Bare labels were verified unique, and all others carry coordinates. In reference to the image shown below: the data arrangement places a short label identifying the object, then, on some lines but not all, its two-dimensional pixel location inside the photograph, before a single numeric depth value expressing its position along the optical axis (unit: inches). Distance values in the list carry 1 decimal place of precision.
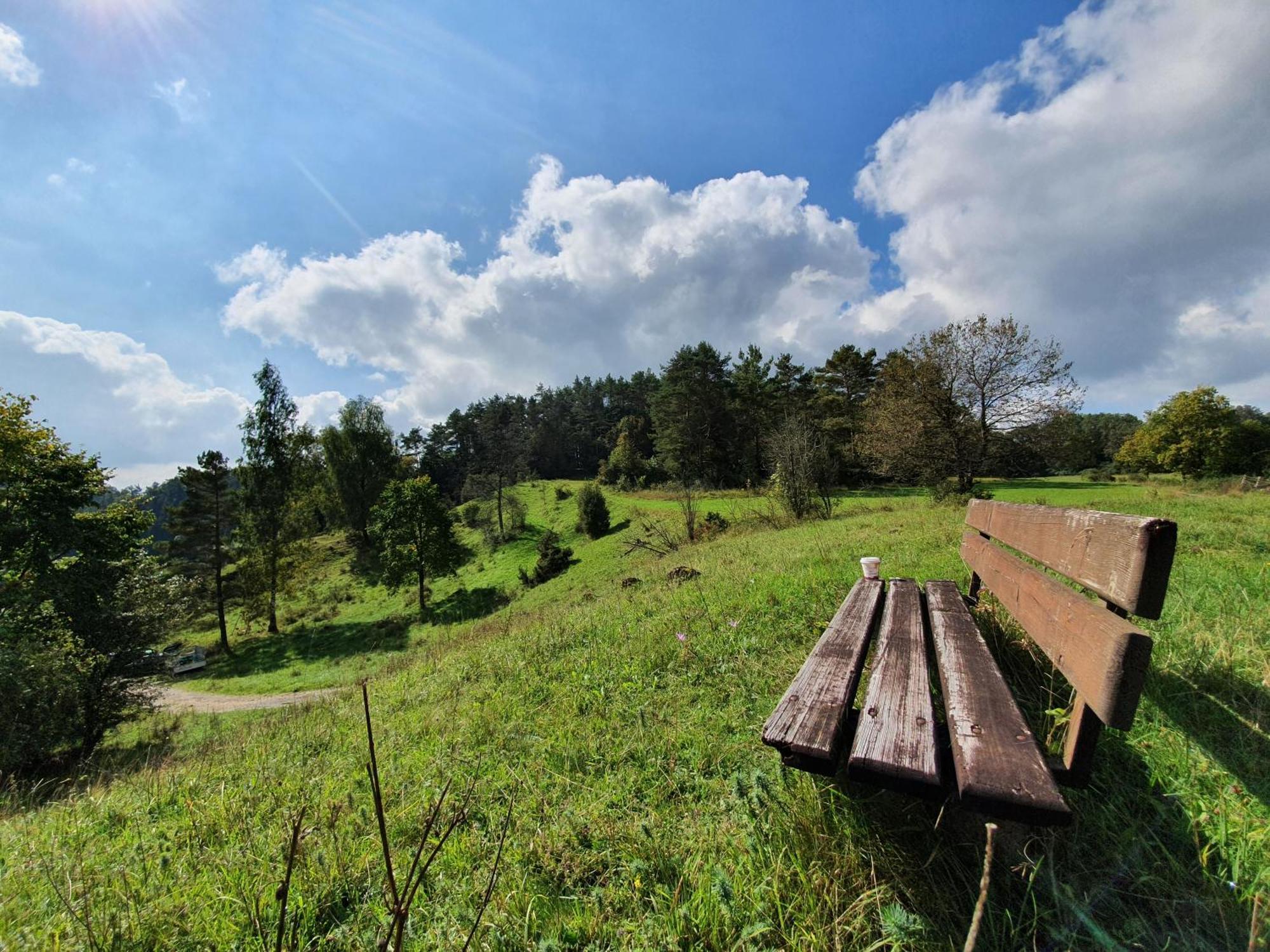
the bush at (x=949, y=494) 642.8
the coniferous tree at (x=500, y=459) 1648.6
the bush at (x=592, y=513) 1197.1
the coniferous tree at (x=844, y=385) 1668.3
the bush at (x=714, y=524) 772.6
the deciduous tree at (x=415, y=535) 1061.1
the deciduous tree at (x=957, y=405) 803.4
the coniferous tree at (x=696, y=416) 1822.1
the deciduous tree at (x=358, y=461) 1567.4
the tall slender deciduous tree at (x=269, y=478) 1151.6
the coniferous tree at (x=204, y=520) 1139.3
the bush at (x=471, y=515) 1624.0
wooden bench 52.7
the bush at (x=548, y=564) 985.5
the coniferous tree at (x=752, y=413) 1782.7
